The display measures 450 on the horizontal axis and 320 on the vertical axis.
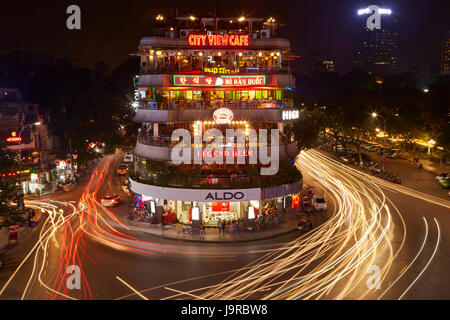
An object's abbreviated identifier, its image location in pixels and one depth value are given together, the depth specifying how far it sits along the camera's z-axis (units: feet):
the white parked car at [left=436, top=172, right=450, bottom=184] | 170.19
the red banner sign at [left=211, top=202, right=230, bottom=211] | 117.80
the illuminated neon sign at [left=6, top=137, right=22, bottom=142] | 149.42
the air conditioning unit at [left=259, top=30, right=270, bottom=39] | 141.49
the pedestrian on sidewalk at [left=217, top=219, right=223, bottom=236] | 112.52
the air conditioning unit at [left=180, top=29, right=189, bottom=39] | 137.69
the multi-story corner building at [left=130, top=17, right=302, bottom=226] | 118.32
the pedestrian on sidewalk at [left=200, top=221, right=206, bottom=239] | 108.76
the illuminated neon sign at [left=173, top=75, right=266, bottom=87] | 127.75
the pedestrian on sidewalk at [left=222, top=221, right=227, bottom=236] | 109.60
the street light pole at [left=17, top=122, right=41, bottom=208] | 110.65
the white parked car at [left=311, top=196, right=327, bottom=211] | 133.68
